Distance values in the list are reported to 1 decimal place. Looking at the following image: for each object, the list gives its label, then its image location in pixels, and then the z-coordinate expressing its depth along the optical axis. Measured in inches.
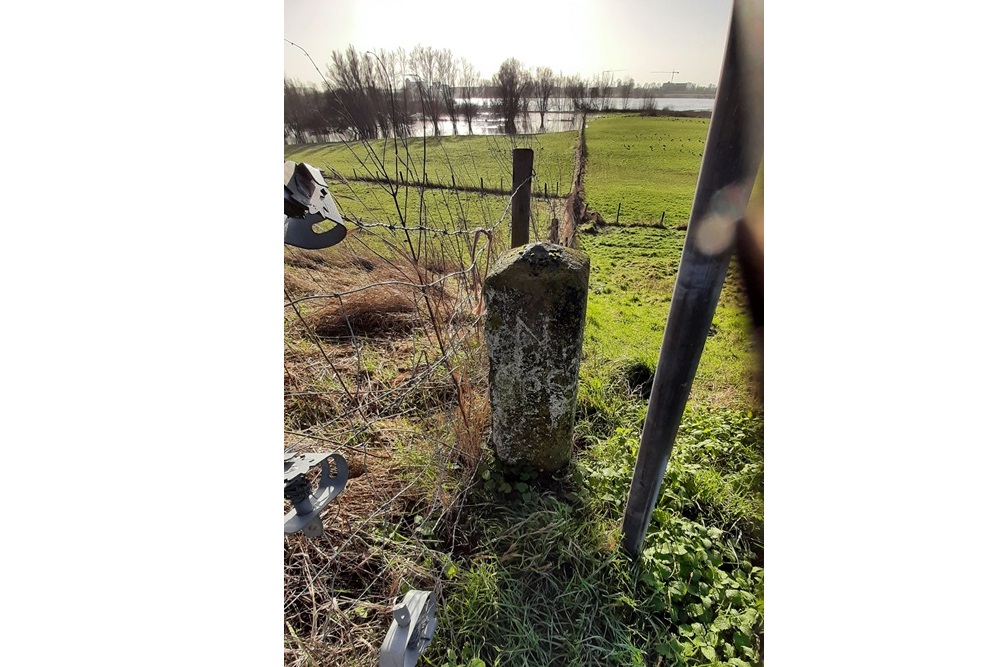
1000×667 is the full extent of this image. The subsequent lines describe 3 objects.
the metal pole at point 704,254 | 33.2
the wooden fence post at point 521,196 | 104.5
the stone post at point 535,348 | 60.9
